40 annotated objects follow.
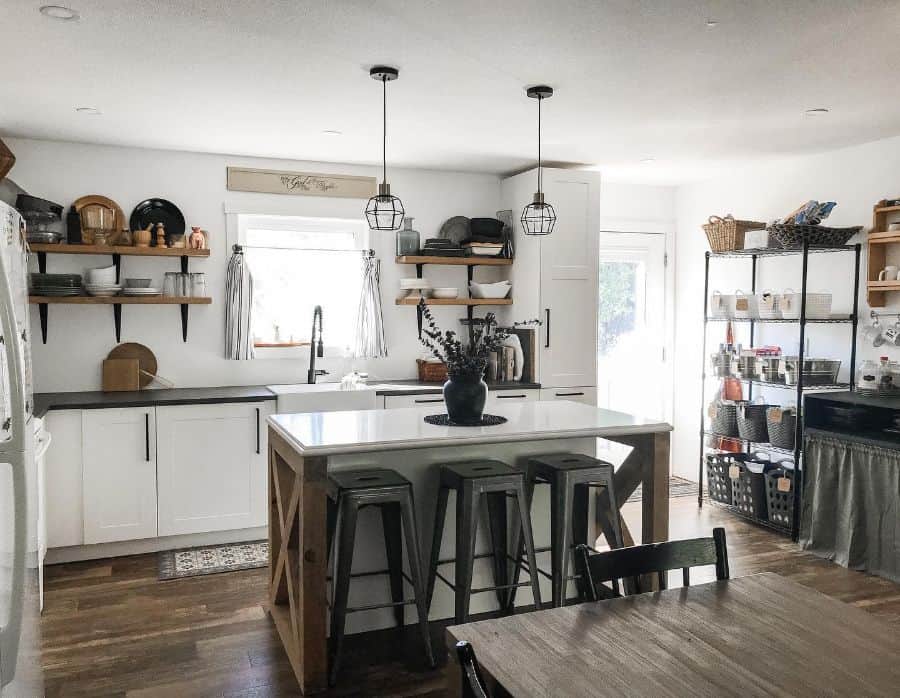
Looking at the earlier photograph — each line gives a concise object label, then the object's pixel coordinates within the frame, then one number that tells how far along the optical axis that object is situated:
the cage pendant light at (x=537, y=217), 3.89
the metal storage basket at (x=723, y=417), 5.37
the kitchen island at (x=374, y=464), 2.87
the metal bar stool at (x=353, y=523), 2.87
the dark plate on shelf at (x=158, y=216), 4.90
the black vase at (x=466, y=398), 3.39
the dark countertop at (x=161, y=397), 4.26
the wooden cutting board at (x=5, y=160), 4.28
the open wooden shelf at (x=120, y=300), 4.53
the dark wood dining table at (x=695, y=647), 1.43
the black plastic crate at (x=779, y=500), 4.76
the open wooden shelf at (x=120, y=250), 4.54
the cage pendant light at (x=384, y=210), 3.34
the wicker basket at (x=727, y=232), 5.27
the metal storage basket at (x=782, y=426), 4.86
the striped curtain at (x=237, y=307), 5.07
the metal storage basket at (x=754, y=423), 5.11
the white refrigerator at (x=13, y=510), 2.08
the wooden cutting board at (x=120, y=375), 4.80
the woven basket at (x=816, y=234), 4.66
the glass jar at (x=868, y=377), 4.46
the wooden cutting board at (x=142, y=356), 4.91
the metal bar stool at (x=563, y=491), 3.10
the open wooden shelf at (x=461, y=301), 5.48
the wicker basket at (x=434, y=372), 5.44
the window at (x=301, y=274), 5.31
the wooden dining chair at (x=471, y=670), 1.31
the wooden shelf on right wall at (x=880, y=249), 4.47
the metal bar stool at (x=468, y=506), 2.99
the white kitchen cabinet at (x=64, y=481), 4.21
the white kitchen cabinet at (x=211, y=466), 4.46
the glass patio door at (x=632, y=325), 6.36
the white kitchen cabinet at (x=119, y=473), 4.30
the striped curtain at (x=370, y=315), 5.42
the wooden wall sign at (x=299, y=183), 5.16
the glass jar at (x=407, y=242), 5.48
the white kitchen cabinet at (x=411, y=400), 4.97
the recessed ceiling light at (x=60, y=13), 2.66
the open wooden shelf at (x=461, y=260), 5.42
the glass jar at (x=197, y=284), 4.95
